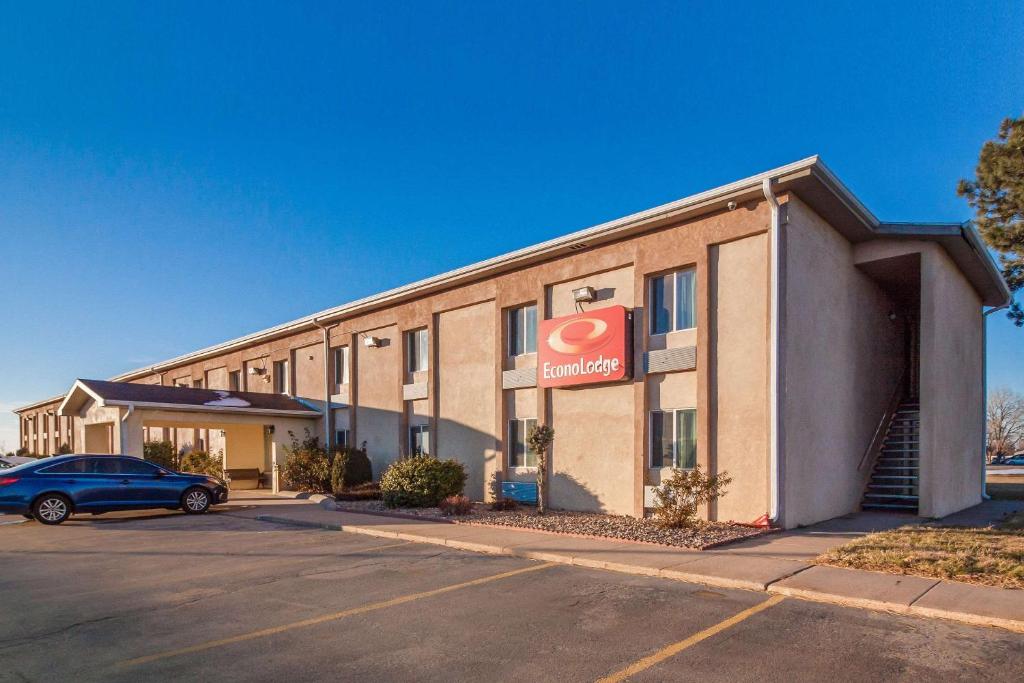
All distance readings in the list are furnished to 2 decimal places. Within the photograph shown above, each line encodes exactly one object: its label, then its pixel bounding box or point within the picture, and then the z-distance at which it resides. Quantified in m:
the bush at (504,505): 15.72
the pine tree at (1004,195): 19.94
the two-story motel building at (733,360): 12.55
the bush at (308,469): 21.34
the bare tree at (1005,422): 74.38
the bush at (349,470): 20.48
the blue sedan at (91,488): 14.62
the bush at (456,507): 14.85
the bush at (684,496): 11.88
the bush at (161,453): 29.22
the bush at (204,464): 26.48
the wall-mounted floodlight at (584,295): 15.28
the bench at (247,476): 25.79
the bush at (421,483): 16.31
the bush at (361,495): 18.83
